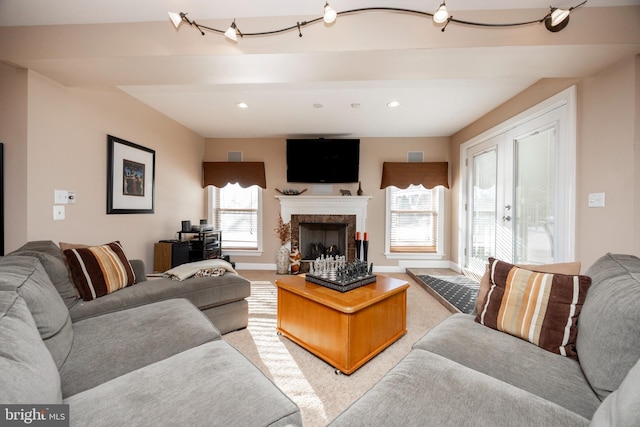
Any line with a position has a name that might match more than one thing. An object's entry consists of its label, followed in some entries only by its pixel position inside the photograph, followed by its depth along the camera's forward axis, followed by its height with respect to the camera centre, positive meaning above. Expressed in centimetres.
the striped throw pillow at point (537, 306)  123 -48
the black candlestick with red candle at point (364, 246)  248 -32
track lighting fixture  159 +128
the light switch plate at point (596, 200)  205 +13
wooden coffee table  177 -81
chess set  213 -55
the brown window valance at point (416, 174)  449 +70
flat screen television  448 +95
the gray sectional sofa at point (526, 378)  81 -64
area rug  284 -97
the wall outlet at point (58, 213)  223 -2
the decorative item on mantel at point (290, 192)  462 +39
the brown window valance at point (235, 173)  461 +71
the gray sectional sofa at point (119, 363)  80 -64
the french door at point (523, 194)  241 +25
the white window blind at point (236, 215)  480 -5
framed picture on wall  274 +40
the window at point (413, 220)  467 -11
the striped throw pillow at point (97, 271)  179 -44
